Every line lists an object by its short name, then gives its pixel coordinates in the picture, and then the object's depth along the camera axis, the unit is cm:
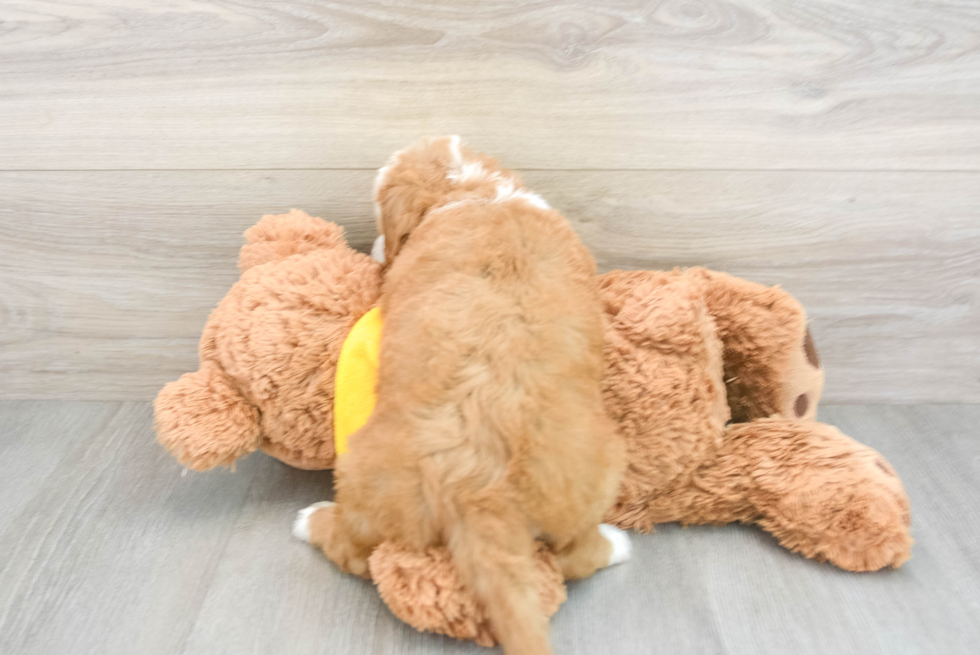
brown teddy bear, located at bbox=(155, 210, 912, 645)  73
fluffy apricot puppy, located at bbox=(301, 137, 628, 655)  59
